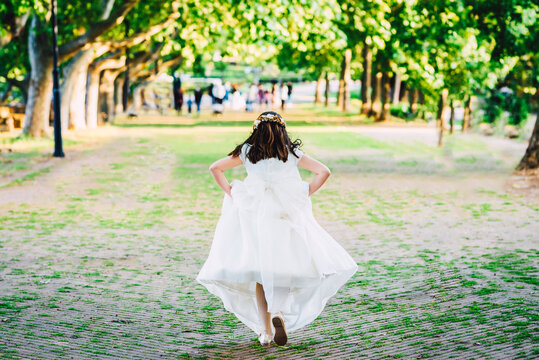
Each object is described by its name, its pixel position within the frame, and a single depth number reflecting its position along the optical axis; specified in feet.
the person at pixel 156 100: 163.65
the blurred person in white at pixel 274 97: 177.14
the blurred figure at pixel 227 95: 184.47
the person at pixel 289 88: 175.57
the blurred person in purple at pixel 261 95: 184.96
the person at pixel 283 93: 162.71
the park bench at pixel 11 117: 97.45
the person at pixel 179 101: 149.07
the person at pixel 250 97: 165.15
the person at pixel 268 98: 180.30
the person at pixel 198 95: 146.00
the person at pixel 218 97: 140.67
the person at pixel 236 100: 180.75
